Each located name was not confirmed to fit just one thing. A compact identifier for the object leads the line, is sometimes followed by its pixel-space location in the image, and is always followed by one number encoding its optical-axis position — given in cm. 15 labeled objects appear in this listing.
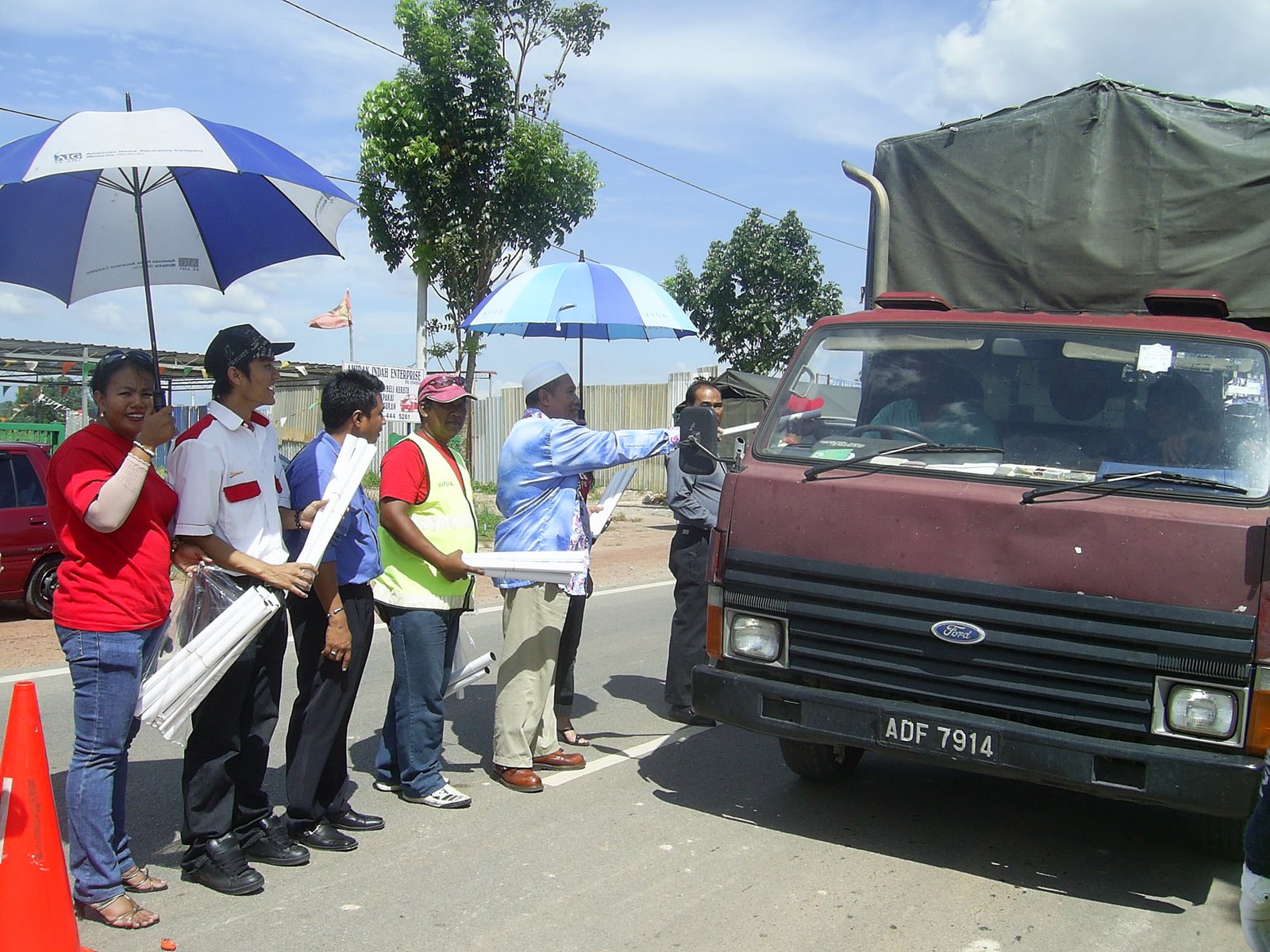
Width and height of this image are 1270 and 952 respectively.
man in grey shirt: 636
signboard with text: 1234
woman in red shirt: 363
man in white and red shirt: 389
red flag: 1869
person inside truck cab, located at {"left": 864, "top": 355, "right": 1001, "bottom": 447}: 466
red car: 959
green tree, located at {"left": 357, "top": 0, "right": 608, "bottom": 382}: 1400
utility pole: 1516
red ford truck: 377
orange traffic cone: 329
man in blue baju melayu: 517
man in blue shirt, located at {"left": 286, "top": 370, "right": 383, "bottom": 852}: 441
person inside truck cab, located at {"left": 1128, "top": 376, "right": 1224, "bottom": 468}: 424
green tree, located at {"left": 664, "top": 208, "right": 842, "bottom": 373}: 1927
